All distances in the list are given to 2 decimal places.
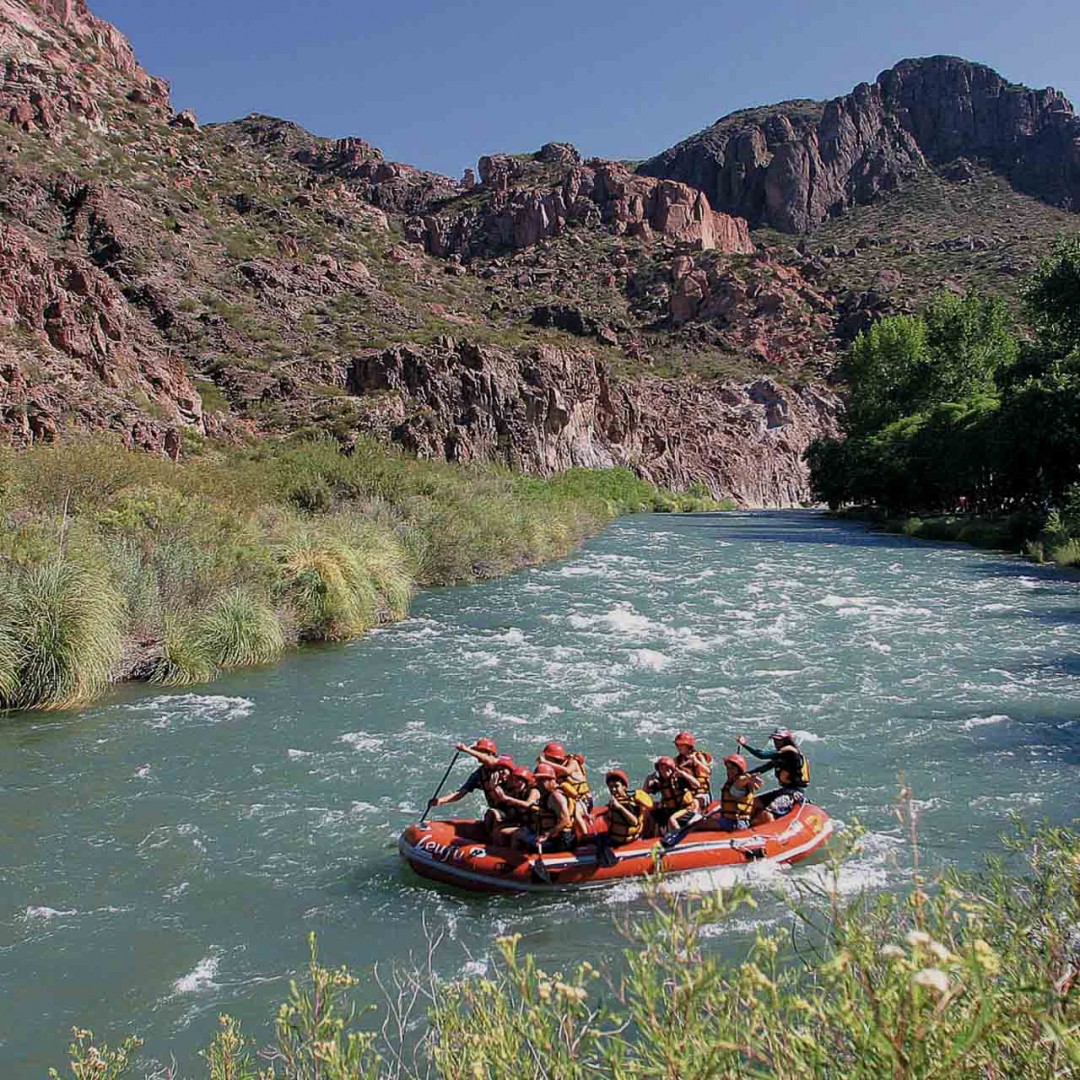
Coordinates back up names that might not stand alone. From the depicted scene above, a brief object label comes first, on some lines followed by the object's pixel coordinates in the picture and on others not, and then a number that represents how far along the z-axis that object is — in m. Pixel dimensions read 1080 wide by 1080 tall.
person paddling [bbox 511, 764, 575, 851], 6.80
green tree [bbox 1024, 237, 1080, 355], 31.33
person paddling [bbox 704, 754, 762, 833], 7.20
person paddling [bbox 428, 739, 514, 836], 7.23
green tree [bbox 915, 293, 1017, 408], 47.91
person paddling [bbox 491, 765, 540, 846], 7.04
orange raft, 6.62
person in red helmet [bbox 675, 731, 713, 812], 7.40
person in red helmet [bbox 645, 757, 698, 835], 7.18
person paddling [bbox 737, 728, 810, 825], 7.41
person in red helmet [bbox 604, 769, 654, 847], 6.84
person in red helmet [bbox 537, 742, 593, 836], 6.93
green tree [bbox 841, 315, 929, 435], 52.03
